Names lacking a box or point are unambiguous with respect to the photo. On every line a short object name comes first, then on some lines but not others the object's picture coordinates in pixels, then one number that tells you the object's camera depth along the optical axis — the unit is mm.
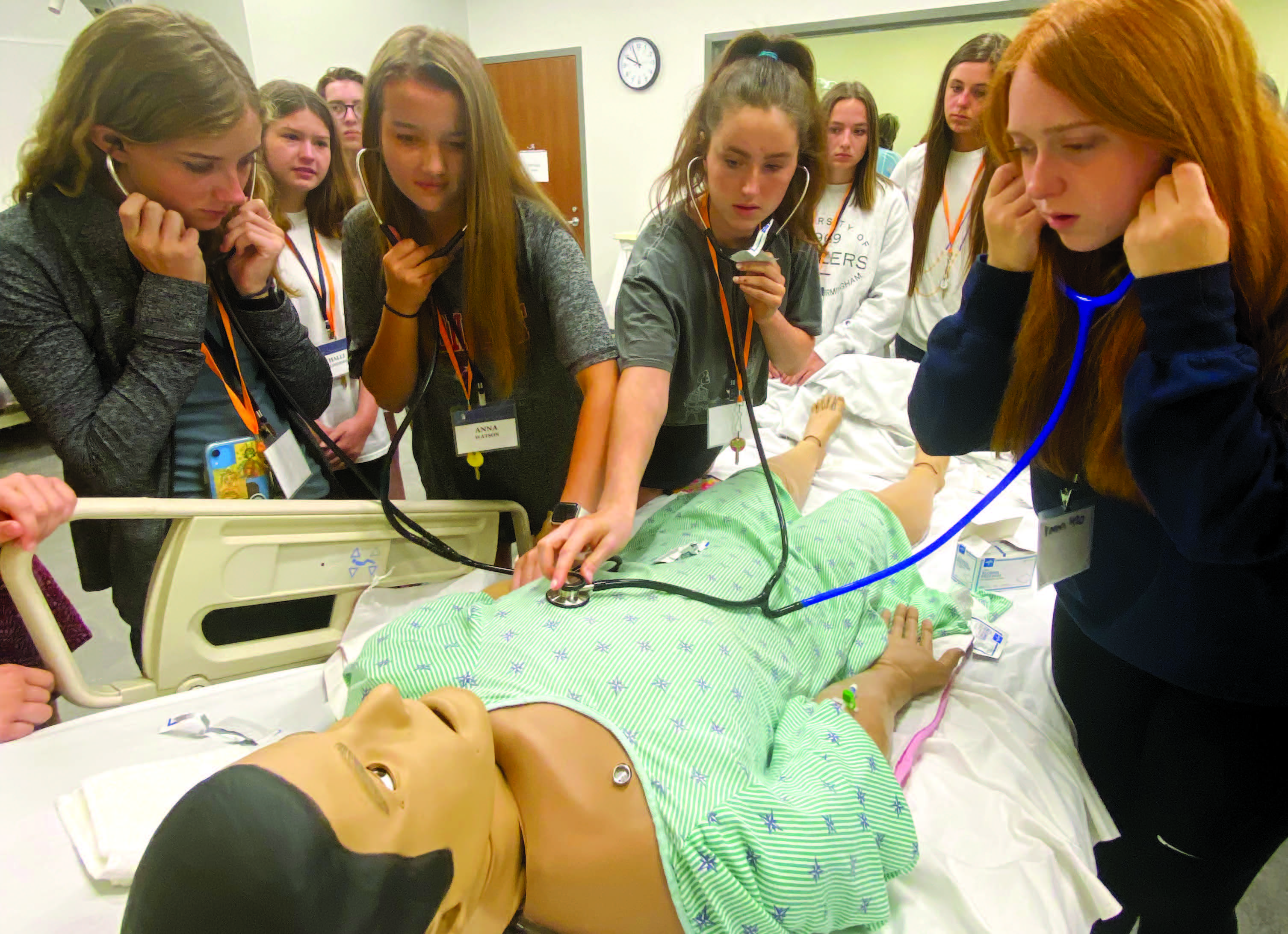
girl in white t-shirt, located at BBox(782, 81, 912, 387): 2809
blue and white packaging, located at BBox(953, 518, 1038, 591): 1523
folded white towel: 863
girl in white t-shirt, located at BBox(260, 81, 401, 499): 2033
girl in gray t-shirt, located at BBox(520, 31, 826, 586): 1337
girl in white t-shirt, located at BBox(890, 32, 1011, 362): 2410
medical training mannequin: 667
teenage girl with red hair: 717
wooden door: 5656
